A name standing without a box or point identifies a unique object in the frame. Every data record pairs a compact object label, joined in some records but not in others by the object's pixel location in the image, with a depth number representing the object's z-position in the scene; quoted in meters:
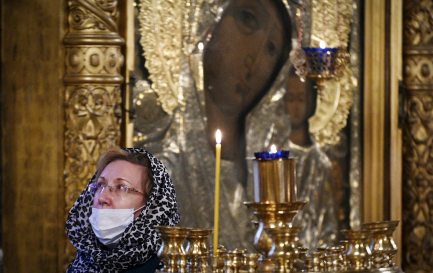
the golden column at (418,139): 10.46
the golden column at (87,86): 9.26
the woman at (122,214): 5.81
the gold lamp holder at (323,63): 9.84
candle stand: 3.80
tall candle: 4.13
